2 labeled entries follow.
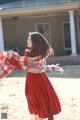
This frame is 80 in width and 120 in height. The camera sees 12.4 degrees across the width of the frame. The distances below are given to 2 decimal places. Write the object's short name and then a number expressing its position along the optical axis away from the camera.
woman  5.35
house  20.28
